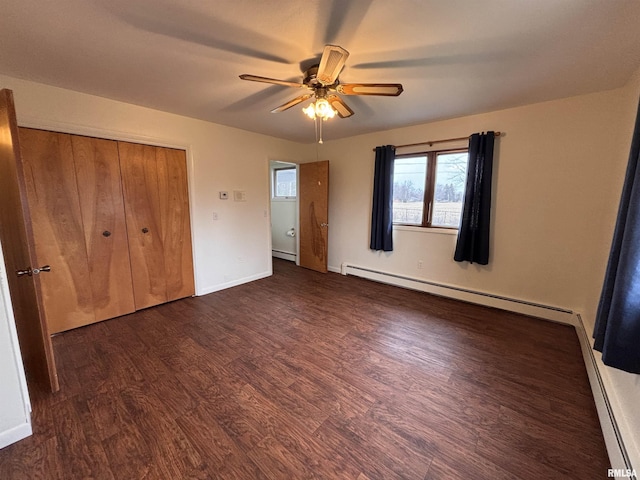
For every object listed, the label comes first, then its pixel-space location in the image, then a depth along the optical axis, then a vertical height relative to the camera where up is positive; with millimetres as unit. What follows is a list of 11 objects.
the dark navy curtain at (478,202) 2906 +23
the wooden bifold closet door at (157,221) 2826 -229
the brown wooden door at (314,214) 4371 -189
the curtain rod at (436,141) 3068 +813
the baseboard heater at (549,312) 1290 -1188
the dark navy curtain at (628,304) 1117 -451
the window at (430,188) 3258 +219
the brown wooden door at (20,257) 1472 -359
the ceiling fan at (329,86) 1485 +834
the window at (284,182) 5395 +451
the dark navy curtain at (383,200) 3666 +52
